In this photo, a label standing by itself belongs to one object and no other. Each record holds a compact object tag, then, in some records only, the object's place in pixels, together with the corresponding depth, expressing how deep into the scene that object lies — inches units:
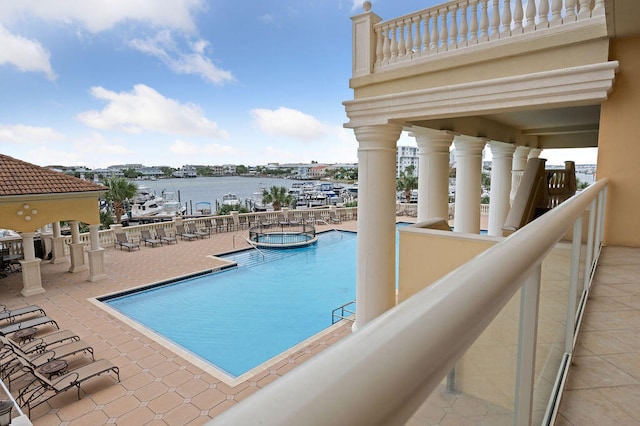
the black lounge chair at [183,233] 853.8
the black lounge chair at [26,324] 360.9
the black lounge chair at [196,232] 868.8
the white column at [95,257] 553.9
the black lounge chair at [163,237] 805.2
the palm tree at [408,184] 1387.8
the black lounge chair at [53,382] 268.2
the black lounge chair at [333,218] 1080.8
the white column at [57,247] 658.2
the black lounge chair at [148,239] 783.7
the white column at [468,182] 356.5
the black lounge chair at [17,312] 393.4
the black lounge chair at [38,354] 300.5
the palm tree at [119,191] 1006.4
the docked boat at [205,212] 1994.6
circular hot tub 818.2
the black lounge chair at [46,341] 329.7
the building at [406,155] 4416.1
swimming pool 400.8
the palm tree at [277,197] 1155.3
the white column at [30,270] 490.9
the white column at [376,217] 256.5
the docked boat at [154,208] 1940.2
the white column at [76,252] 597.3
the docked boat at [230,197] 2461.9
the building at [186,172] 5689.0
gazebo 485.7
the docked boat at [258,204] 1905.8
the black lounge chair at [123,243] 736.3
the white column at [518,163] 556.6
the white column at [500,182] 458.0
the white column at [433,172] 316.2
